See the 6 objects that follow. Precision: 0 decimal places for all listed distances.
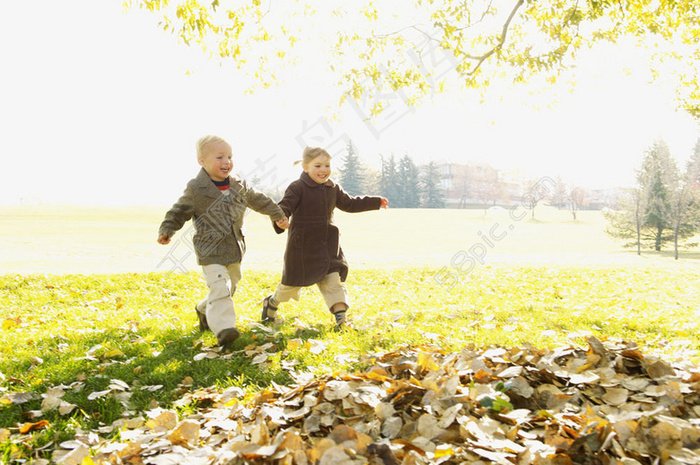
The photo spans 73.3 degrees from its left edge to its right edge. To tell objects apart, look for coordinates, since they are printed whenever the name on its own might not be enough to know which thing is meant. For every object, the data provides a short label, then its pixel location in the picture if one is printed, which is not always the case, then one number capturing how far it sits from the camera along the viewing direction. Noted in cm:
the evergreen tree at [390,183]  4956
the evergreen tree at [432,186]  5362
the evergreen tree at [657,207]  3662
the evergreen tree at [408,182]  4988
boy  481
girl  545
